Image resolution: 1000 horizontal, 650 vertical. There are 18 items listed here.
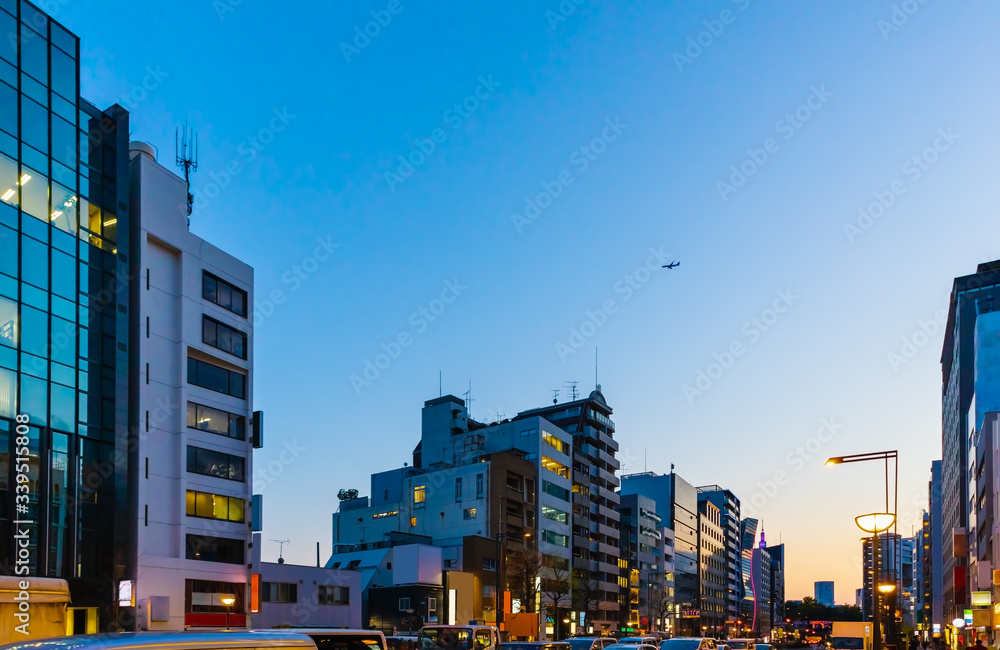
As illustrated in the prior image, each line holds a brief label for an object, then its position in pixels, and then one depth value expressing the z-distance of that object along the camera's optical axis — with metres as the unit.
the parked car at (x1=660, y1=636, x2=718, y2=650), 32.78
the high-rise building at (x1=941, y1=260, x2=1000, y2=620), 89.62
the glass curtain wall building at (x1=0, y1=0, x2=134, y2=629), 44.09
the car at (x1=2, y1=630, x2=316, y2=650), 9.70
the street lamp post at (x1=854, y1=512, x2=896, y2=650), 26.19
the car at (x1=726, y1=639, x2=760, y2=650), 43.88
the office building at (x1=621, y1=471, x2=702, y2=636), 163.12
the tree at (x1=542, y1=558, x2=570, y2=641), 99.97
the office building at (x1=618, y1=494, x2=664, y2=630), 134.62
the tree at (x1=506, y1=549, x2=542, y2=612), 94.00
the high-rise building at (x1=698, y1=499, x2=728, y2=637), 181.44
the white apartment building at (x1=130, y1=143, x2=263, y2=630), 55.56
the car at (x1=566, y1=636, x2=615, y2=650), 36.59
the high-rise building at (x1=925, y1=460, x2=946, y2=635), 142.23
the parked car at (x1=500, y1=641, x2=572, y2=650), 30.81
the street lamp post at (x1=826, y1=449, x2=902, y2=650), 30.05
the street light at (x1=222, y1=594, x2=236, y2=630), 58.42
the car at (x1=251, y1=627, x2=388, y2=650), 14.10
